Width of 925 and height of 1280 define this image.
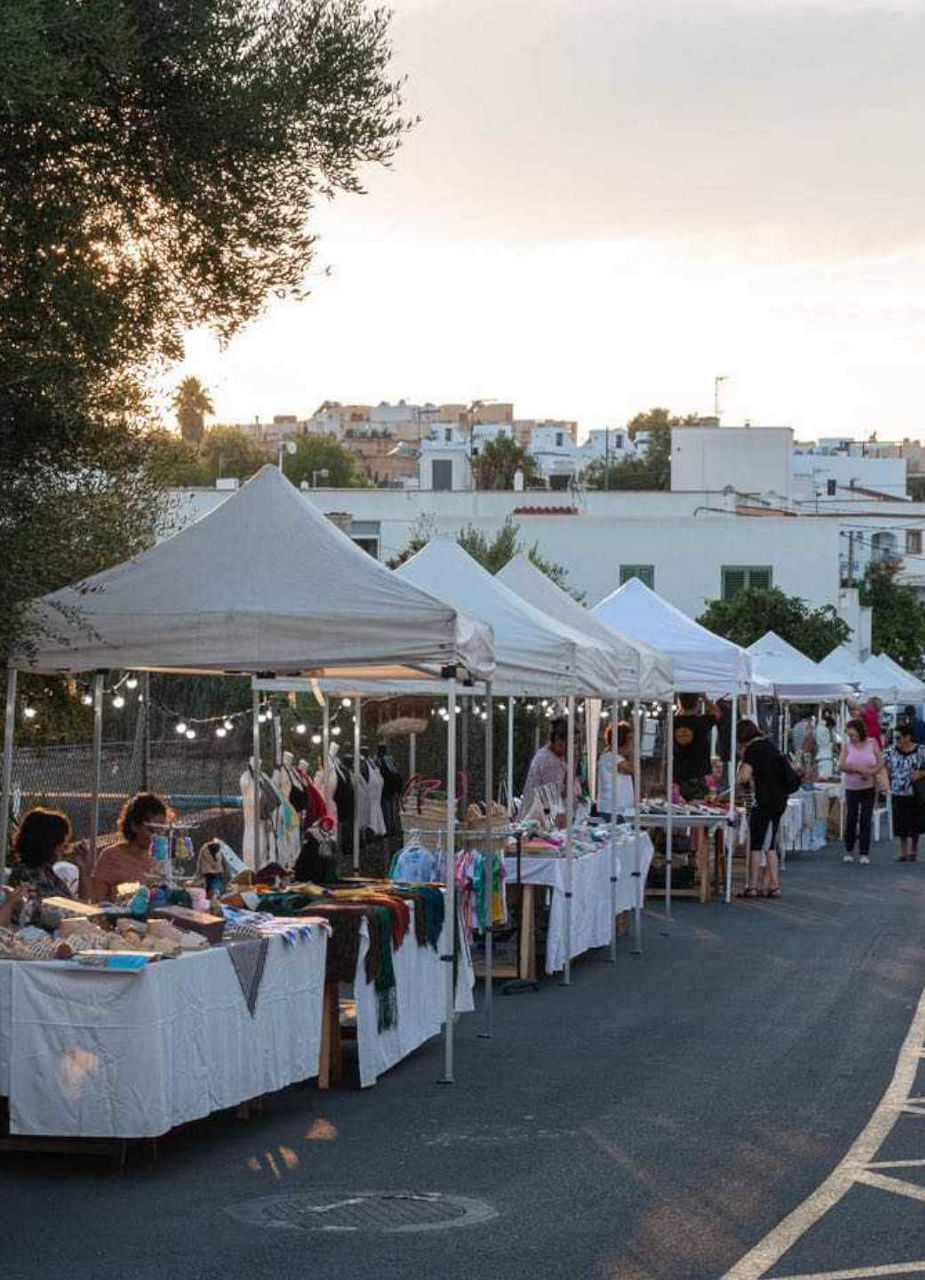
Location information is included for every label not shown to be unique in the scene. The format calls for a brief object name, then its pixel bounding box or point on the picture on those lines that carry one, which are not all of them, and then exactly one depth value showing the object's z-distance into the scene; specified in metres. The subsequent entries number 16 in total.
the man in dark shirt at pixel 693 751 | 26.03
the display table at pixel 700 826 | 22.55
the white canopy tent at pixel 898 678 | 41.75
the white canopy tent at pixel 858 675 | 36.09
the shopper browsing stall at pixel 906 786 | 28.23
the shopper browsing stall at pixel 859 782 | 28.00
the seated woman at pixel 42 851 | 11.72
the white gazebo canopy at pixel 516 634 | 15.21
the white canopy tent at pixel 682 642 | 22.33
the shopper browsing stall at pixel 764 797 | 23.03
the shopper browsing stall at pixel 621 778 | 22.34
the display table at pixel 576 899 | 16.23
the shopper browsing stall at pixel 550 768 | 19.66
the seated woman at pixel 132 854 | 12.70
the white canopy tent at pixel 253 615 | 11.84
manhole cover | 8.32
